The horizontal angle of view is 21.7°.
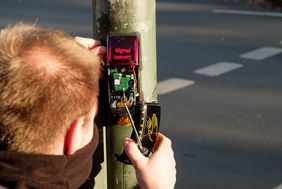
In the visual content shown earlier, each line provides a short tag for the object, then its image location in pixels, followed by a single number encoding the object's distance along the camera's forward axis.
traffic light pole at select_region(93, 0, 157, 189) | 2.36
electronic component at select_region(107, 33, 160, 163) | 2.17
